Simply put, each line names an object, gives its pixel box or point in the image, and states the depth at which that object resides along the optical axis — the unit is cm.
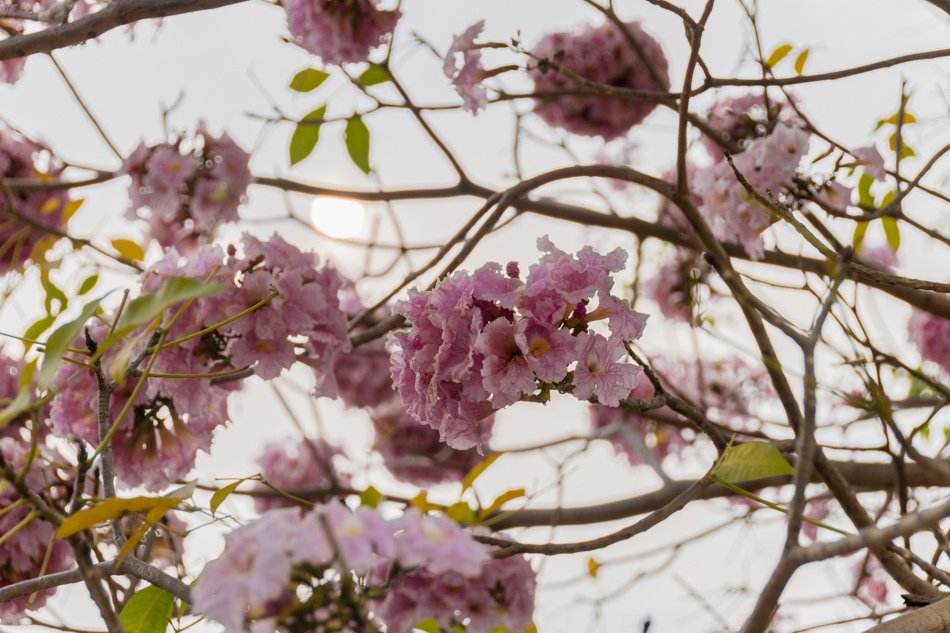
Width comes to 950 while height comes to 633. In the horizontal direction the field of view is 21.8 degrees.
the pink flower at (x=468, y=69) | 185
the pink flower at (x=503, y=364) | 152
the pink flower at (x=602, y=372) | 154
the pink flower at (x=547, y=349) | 153
